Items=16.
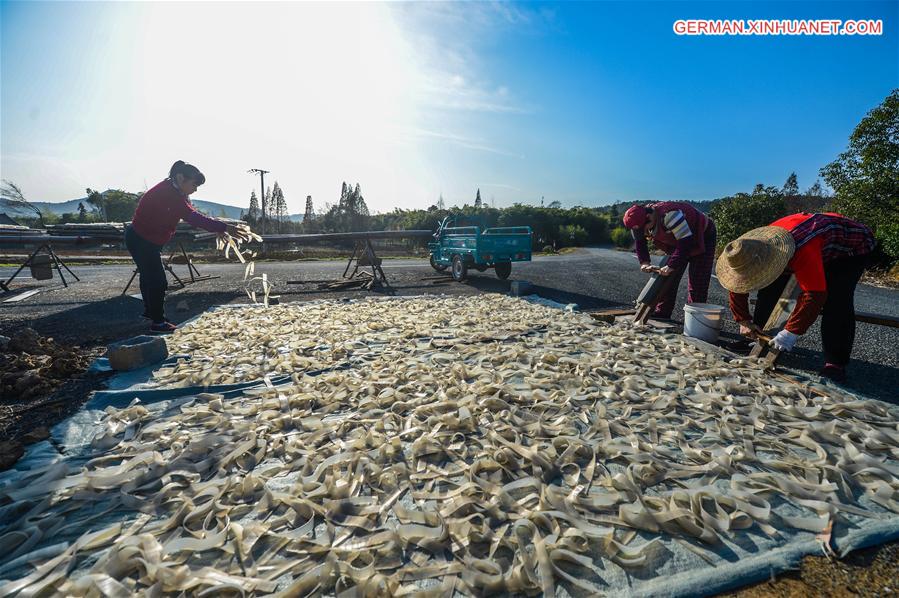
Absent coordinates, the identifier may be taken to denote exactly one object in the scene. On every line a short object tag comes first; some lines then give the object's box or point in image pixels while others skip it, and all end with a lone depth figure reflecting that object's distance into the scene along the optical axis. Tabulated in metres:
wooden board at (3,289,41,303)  8.26
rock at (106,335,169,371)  3.83
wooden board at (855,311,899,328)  3.77
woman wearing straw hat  3.29
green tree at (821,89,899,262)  12.17
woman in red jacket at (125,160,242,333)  5.18
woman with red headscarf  4.96
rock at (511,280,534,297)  8.46
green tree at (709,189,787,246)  19.66
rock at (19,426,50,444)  2.55
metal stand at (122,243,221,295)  9.49
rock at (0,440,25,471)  2.30
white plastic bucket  4.66
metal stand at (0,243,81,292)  9.27
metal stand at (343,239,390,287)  10.30
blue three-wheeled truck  9.95
